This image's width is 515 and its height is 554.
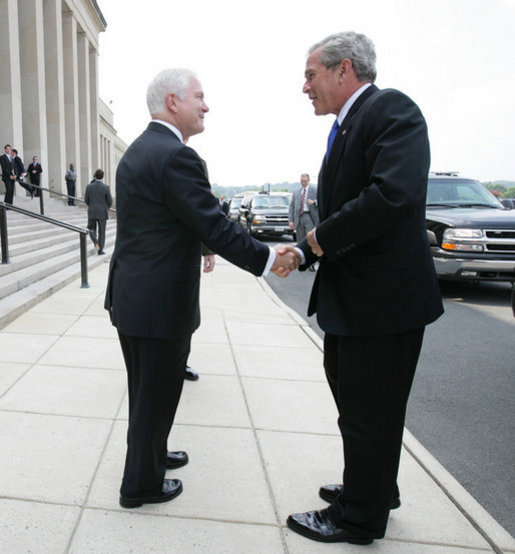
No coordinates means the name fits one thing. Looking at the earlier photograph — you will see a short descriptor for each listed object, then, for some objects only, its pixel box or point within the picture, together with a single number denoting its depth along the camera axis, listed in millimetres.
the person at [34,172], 19875
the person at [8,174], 15289
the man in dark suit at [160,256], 2238
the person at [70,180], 25125
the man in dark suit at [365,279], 2021
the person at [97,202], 12266
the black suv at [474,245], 8055
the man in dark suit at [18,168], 16344
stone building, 19219
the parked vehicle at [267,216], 20266
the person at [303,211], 11133
